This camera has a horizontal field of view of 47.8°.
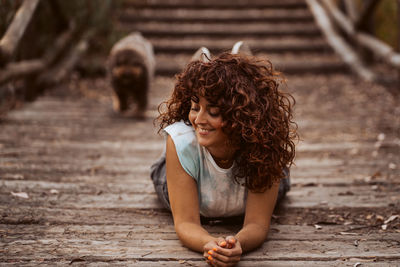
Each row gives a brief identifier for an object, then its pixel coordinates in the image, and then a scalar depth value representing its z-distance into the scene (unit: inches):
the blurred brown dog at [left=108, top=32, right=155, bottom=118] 192.7
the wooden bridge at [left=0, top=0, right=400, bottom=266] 84.5
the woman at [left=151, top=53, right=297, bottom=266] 78.6
